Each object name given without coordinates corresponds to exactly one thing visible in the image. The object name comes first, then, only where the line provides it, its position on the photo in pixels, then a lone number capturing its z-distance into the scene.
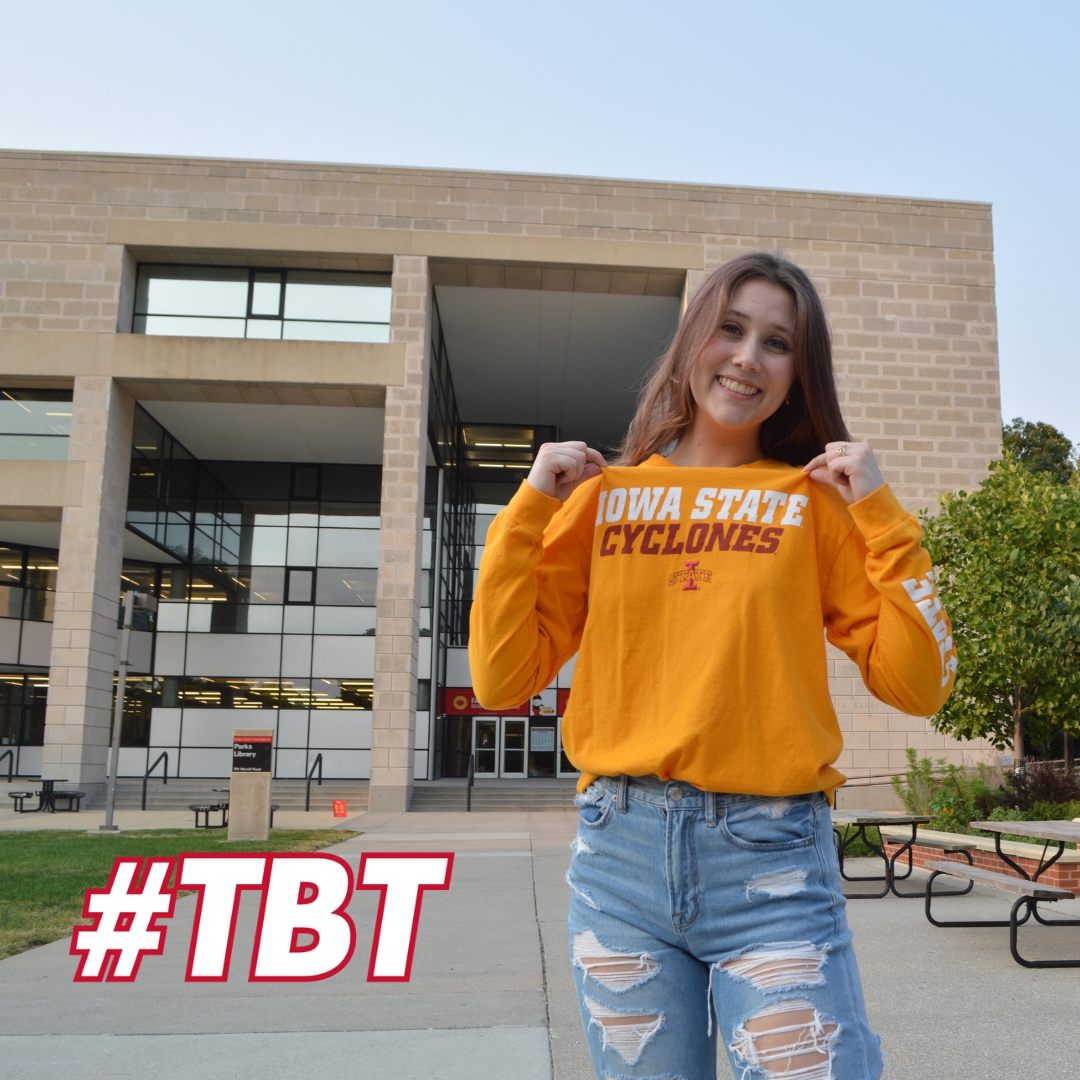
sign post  13.23
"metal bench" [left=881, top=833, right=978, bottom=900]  8.24
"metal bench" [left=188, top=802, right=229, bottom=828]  14.48
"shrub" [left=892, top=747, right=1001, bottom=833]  12.97
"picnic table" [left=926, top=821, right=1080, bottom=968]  5.61
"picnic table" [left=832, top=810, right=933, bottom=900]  8.34
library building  20.95
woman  1.48
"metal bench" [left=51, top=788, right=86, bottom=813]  18.91
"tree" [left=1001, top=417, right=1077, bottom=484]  38.91
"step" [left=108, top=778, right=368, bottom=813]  21.33
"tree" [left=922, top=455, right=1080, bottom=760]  13.48
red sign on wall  29.83
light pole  13.38
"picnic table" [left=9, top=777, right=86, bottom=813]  18.88
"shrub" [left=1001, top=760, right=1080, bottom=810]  12.82
